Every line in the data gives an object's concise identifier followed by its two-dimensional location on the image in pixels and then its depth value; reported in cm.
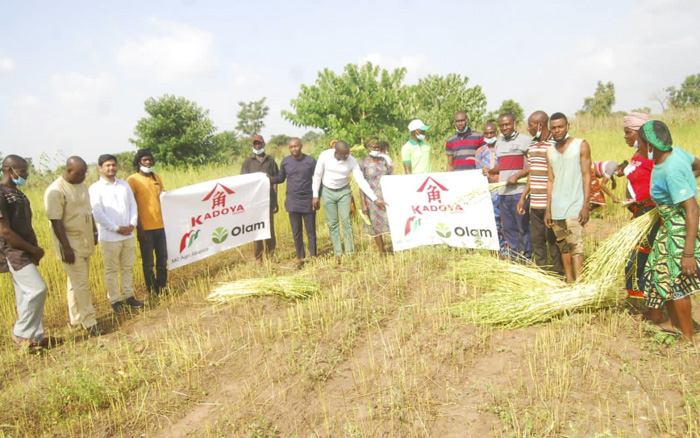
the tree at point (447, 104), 1538
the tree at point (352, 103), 1427
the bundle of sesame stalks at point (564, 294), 435
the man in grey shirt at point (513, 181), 615
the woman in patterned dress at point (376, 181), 755
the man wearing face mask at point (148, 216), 654
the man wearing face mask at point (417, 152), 775
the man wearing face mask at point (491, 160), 670
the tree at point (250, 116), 4919
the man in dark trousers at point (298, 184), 746
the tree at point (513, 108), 2358
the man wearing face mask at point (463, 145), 730
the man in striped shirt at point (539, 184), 550
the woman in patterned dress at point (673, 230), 371
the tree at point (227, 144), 2220
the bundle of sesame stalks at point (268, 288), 589
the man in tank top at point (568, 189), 500
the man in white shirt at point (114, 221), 595
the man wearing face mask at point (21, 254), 486
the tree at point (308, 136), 6861
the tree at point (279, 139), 4722
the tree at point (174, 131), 2033
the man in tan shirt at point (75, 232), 526
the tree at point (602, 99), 3150
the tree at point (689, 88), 3428
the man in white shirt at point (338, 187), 713
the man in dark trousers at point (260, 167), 786
